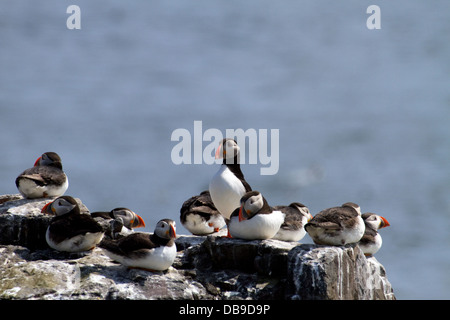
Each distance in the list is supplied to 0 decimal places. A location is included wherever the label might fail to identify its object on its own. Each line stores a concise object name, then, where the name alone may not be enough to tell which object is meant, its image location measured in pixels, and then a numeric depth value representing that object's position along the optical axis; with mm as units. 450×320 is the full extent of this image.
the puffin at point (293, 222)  12195
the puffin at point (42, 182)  12891
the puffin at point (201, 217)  12898
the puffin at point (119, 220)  12453
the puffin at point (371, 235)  12625
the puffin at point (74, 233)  11562
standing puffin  12328
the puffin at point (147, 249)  10773
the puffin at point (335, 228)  11016
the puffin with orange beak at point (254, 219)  11242
